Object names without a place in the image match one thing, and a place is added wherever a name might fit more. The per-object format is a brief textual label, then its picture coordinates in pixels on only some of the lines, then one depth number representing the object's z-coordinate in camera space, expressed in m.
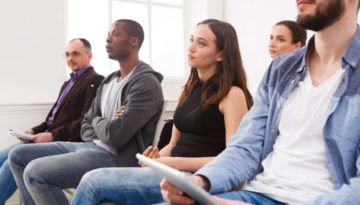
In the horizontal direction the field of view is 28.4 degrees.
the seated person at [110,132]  3.33
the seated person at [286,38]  3.86
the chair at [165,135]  3.54
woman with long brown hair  2.81
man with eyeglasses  3.86
